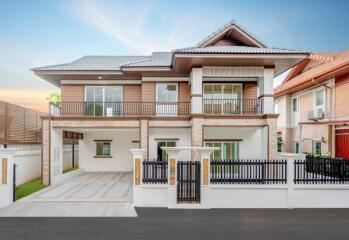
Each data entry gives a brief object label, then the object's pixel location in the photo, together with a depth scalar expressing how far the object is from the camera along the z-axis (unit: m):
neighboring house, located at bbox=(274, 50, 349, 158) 15.73
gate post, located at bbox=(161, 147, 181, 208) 9.64
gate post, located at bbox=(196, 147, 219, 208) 9.65
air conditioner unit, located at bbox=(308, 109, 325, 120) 17.22
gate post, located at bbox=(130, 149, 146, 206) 9.82
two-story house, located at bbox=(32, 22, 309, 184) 13.84
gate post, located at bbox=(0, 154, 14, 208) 9.91
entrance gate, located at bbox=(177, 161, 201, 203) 9.73
